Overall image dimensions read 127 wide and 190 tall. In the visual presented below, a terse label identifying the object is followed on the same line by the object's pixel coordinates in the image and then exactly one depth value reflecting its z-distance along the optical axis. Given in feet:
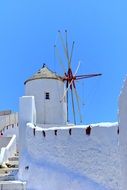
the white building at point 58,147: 22.13
